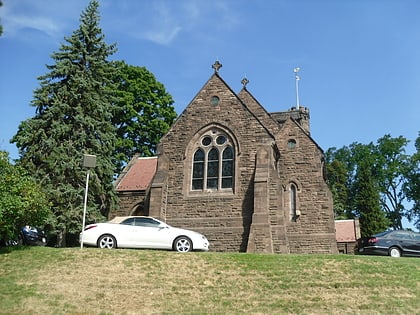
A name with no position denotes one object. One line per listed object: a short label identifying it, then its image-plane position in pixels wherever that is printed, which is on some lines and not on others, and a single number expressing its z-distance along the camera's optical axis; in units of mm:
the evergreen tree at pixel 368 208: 44281
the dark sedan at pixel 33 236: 20442
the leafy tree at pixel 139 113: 34969
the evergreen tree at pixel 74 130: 21812
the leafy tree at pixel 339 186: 52750
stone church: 21295
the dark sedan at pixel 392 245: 19250
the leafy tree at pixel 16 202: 15836
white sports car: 17125
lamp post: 17953
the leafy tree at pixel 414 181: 53688
